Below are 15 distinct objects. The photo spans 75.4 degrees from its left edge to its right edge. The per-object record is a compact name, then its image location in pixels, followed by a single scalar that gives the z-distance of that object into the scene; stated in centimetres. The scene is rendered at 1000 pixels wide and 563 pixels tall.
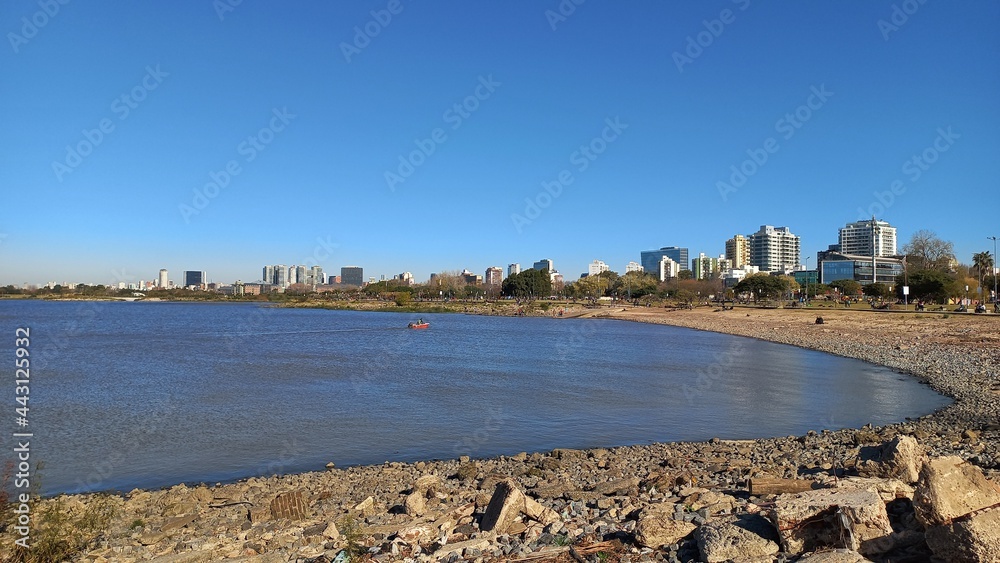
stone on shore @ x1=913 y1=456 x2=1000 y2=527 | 539
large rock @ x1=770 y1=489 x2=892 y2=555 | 552
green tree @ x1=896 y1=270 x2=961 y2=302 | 6981
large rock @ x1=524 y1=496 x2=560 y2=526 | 779
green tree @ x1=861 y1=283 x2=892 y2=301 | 8933
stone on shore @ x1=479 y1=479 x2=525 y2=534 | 764
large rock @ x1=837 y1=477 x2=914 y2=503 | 642
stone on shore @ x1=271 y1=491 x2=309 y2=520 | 943
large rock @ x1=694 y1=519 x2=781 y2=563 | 585
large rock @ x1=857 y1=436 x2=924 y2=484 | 767
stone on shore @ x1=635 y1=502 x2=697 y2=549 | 670
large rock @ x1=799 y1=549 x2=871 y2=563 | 518
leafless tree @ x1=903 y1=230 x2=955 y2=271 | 10475
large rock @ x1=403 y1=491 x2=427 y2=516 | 923
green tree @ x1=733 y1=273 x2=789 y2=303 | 11050
